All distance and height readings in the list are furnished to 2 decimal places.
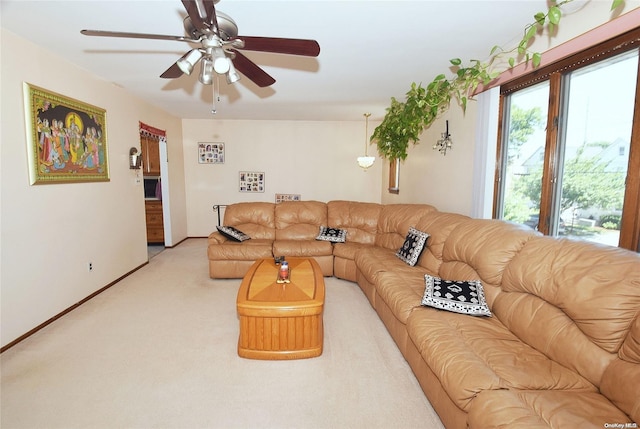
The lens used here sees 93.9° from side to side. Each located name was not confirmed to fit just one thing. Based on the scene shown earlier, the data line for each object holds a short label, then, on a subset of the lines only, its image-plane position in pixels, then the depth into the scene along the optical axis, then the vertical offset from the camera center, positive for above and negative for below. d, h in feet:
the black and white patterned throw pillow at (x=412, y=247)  10.22 -2.19
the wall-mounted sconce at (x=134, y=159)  13.57 +1.07
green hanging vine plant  7.18 +3.30
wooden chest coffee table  7.17 -3.45
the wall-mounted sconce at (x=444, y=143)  11.91 +1.68
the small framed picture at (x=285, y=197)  20.57 -0.93
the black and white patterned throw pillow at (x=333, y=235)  13.84 -2.39
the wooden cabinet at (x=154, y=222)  18.35 -2.44
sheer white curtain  9.45 +1.04
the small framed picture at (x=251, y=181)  20.30 +0.15
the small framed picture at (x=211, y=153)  20.08 +2.00
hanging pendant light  16.87 +2.46
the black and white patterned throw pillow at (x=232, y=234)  13.41 -2.28
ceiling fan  5.10 +2.66
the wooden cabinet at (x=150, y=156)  17.40 +1.59
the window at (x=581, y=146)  5.98 +0.96
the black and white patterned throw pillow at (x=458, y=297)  6.64 -2.59
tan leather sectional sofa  4.07 -2.76
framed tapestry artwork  8.43 +1.39
